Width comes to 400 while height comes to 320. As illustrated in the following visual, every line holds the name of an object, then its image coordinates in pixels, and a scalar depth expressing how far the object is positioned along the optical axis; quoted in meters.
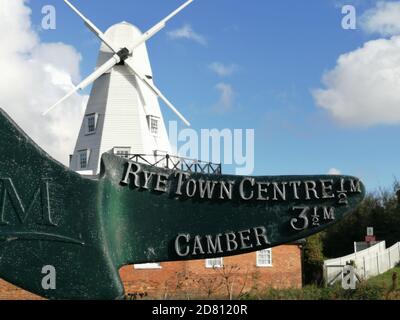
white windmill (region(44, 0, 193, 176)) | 31.09
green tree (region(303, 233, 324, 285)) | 31.41
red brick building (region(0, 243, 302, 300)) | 24.75
